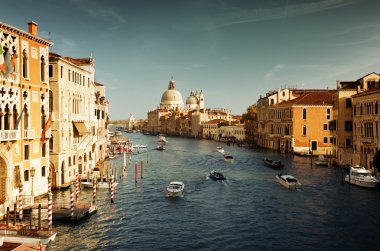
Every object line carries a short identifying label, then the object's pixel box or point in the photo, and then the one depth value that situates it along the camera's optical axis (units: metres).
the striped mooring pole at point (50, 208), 19.27
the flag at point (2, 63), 20.94
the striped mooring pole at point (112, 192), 27.47
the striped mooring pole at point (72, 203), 21.97
